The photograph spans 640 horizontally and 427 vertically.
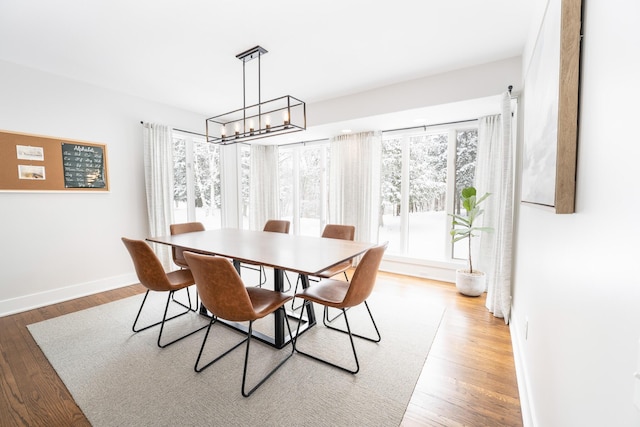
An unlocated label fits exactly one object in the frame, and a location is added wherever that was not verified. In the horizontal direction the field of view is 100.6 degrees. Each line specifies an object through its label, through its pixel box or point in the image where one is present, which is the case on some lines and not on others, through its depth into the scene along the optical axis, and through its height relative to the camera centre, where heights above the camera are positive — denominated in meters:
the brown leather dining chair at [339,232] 3.02 -0.36
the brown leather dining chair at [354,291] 1.74 -0.66
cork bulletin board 2.78 +0.43
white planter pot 3.17 -0.99
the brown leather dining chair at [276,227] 3.62 -0.36
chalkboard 3.17 +0.44
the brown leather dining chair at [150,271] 2.04 -0.55
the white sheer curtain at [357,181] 4.18 +0.33
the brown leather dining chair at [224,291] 1.54 -0.55
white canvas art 1.04 +0.40
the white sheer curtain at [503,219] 2.56 -0.18
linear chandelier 2.46 +1.34
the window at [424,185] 3.75 +0.24
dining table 1.81 -0.40
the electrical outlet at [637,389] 0.47 -0.34
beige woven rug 1.50 -1.19
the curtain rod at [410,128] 3.66 +1.11
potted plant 3.10 -0.88
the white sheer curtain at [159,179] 3.73 +0.33
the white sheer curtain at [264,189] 5.35 +0.25
